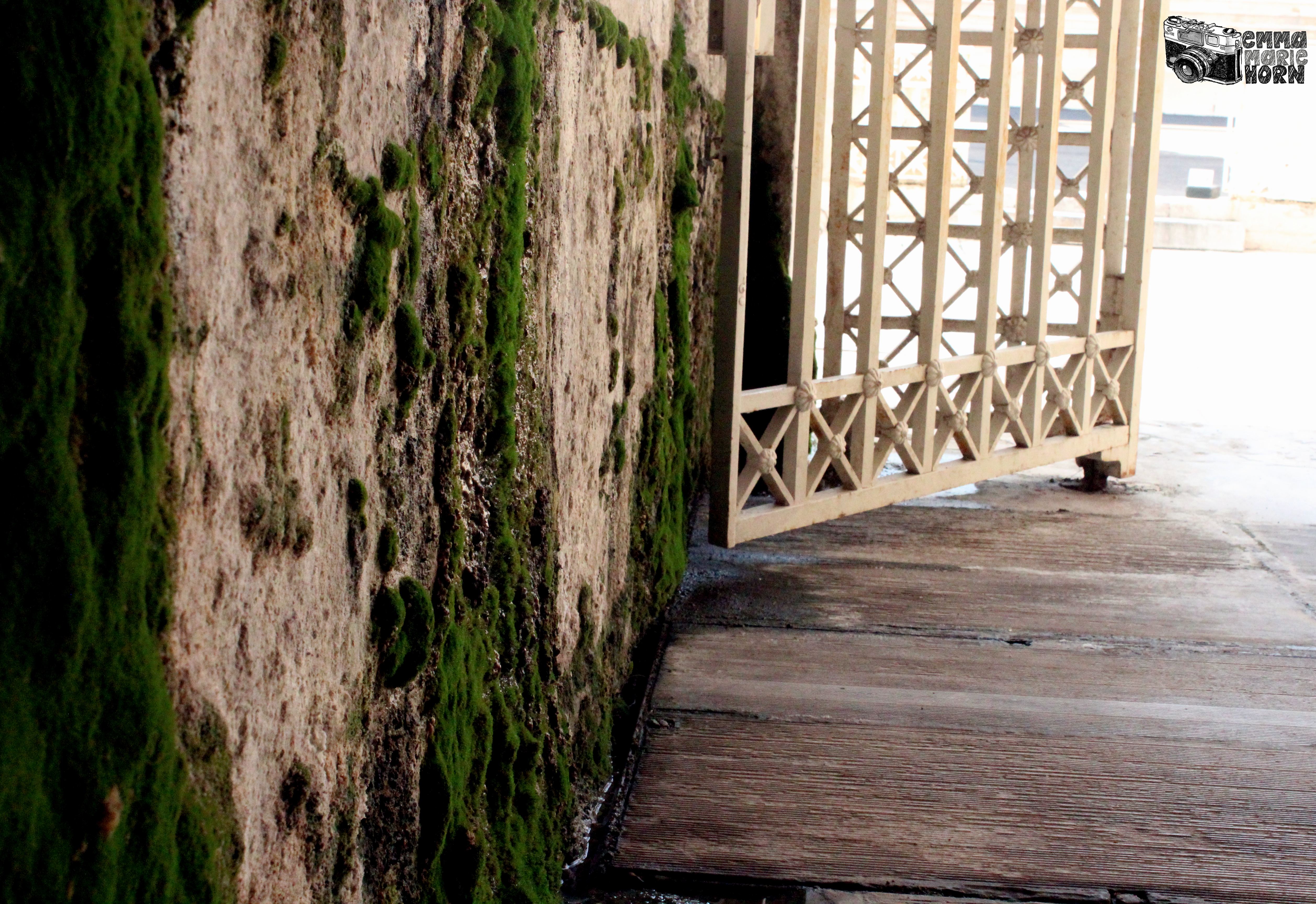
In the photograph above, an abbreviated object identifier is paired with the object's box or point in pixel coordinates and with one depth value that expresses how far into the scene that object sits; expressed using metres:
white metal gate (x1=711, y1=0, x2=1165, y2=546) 6.87
